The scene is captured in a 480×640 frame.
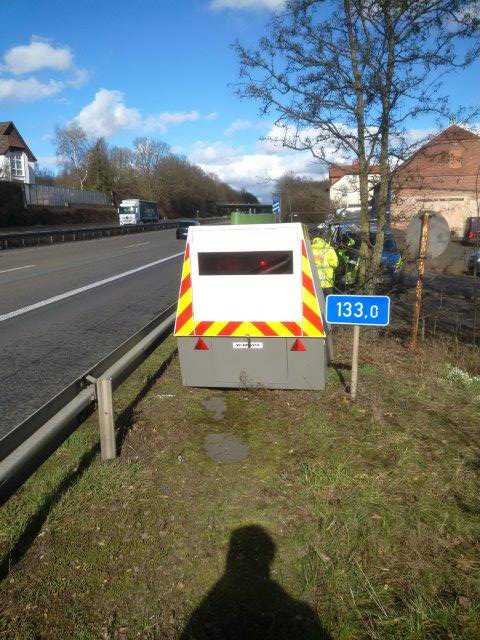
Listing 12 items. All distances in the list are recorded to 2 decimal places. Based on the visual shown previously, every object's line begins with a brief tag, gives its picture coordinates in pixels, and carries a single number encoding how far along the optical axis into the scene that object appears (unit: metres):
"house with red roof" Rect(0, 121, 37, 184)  66.25
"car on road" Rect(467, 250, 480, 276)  19.00
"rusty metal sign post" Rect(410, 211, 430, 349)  7.09
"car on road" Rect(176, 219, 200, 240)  36.59
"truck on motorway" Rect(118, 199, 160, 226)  57.97
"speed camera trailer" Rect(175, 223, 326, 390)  5.00
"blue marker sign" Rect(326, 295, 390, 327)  5.17
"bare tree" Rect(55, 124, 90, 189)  93.74
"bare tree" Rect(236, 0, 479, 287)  7.50
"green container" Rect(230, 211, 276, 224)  7.74
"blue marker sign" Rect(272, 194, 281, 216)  15.65
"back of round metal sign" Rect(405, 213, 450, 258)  6.99
